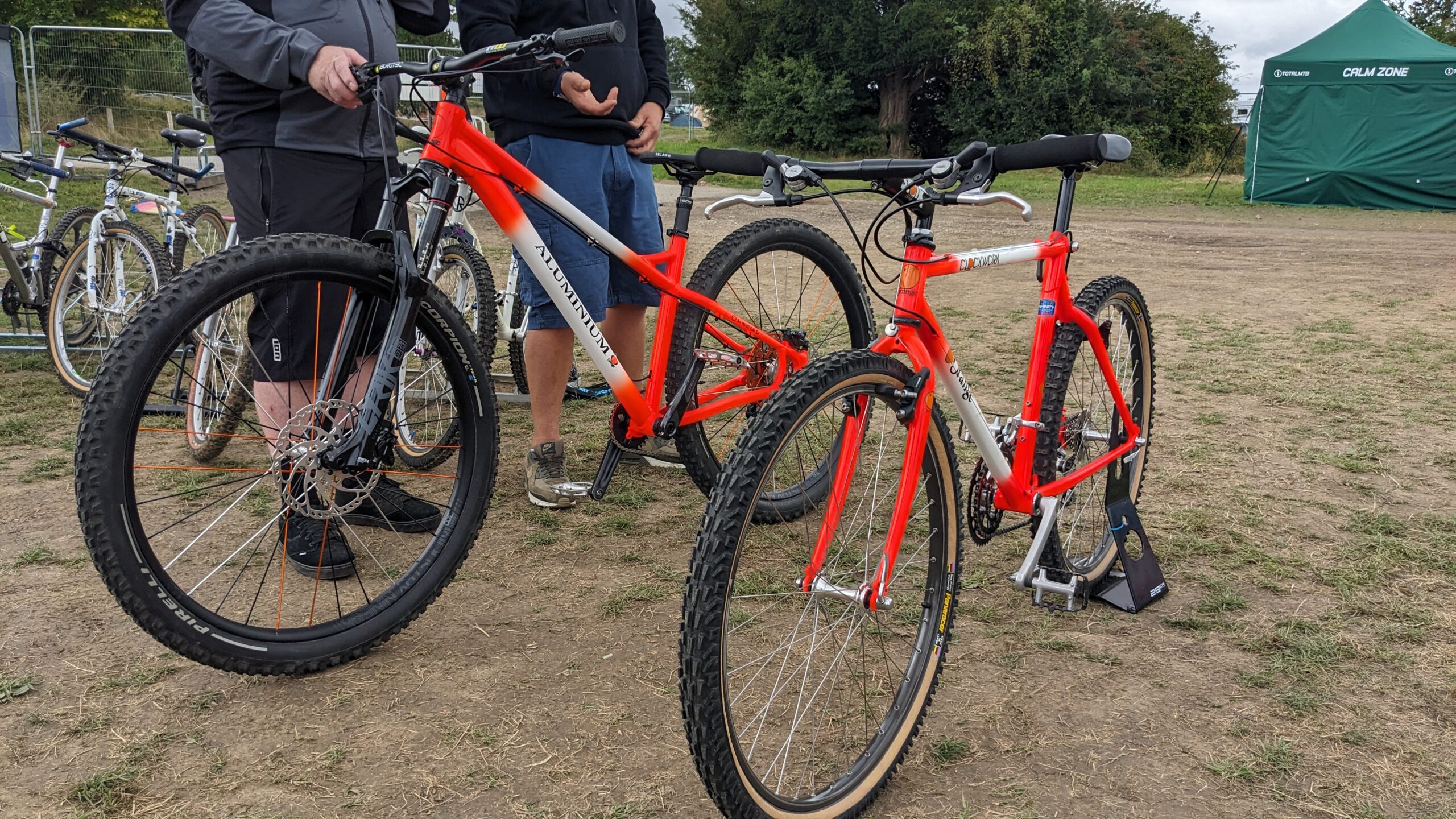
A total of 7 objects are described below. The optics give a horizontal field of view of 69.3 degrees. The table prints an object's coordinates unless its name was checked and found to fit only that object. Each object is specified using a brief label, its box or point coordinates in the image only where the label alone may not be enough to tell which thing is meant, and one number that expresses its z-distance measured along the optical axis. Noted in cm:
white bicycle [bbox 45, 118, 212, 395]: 494
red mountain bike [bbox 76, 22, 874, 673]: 215
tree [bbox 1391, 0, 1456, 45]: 3791
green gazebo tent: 1614
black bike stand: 292
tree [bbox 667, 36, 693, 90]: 3522
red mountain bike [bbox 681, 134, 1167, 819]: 177
